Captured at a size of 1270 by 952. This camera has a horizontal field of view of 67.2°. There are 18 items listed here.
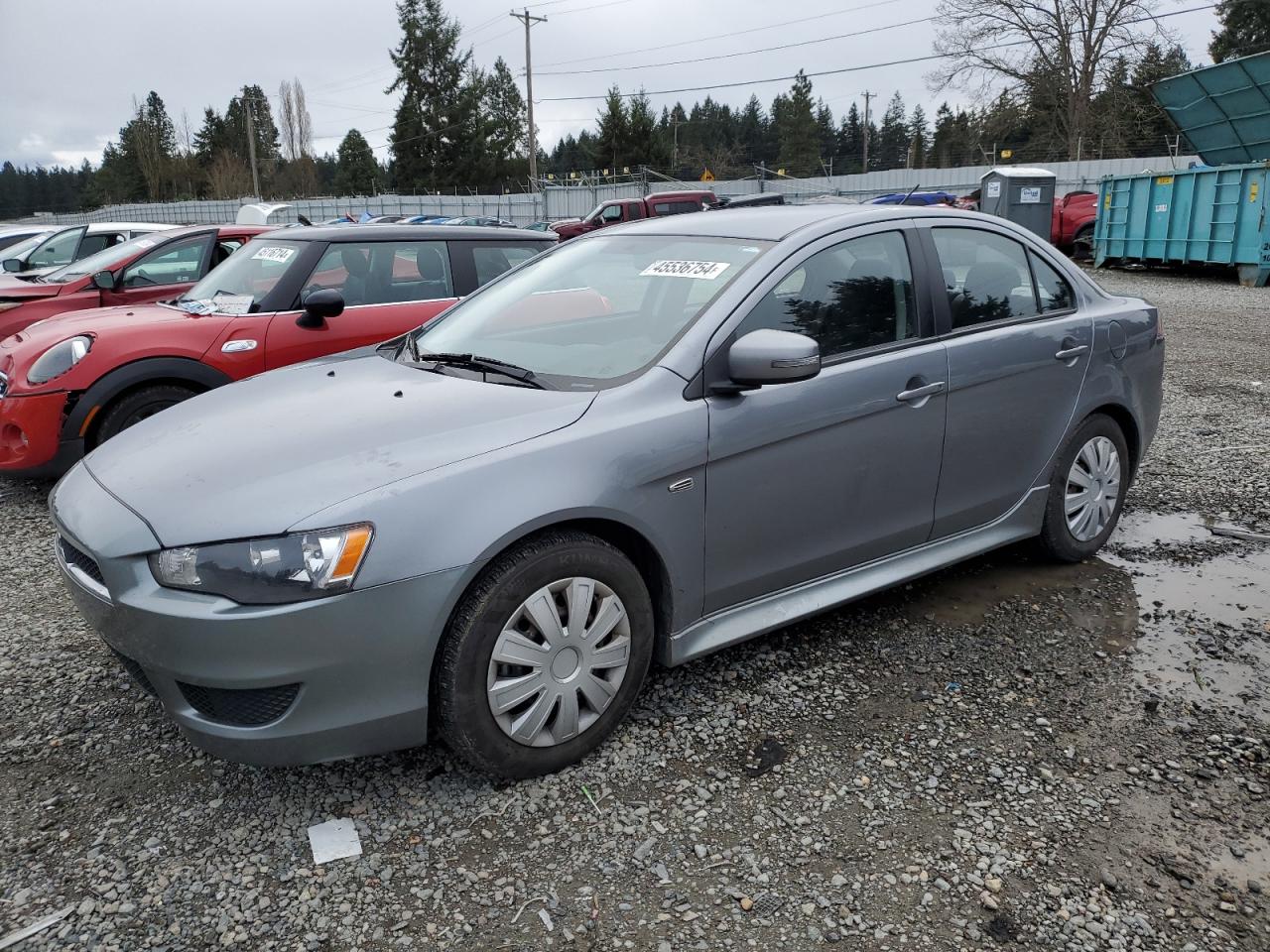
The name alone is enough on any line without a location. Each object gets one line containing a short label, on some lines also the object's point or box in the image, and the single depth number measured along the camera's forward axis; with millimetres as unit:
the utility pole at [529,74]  47219
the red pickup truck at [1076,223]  21594
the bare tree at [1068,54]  38688
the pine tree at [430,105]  67188
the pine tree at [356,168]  78562
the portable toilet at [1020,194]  18250
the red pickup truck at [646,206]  22219
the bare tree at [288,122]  81438
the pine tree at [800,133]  81750
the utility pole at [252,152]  60578
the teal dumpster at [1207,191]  16141
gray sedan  2404
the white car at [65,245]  10852
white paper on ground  2514
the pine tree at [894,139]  86875
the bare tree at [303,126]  81750
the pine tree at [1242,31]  47188
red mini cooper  5227
